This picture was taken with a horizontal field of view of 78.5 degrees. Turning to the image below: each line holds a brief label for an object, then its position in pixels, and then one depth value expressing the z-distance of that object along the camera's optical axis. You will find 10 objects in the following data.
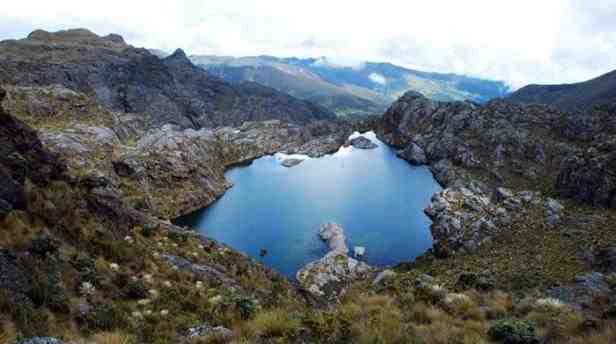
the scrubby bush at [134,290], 17.58
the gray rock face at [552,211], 68.88
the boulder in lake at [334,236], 71.88
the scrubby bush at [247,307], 16.28
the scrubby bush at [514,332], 12.44
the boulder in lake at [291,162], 154.38
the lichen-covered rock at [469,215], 68.75
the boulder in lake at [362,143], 185.30
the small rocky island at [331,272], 56.66
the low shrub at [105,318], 13.84
